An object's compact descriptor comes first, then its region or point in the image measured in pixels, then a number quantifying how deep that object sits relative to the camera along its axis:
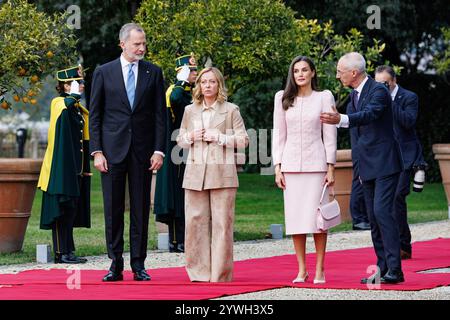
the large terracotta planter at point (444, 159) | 18.44
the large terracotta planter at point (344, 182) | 17.78
